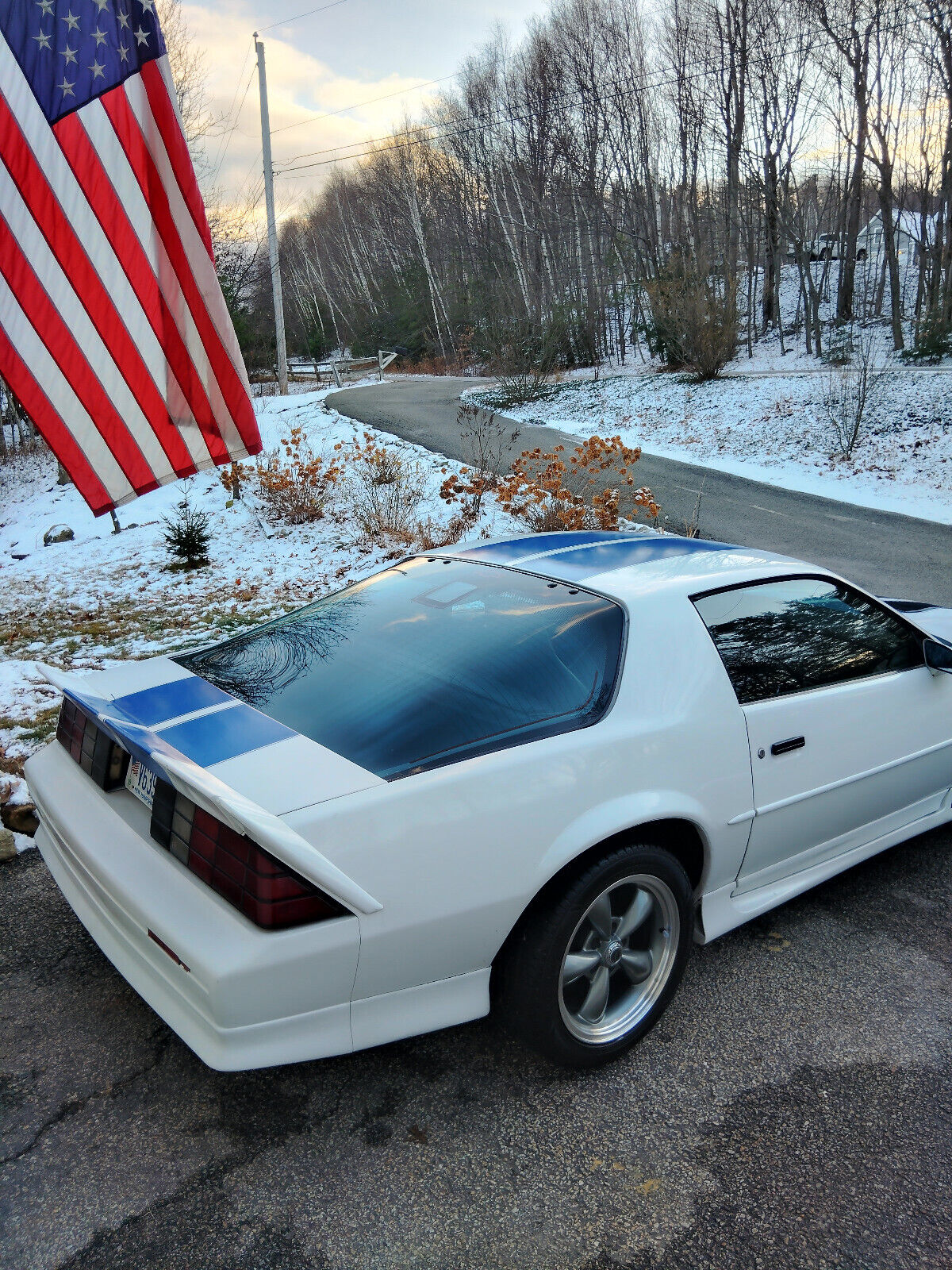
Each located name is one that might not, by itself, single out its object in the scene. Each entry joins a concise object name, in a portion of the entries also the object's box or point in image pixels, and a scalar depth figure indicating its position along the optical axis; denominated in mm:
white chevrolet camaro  1893
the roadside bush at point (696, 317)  20359
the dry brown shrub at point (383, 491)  9406
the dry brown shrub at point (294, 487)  10344
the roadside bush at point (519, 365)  23016
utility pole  23422
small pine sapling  8922
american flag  3645
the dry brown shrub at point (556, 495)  7645
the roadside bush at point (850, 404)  14180
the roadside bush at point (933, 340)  18375
